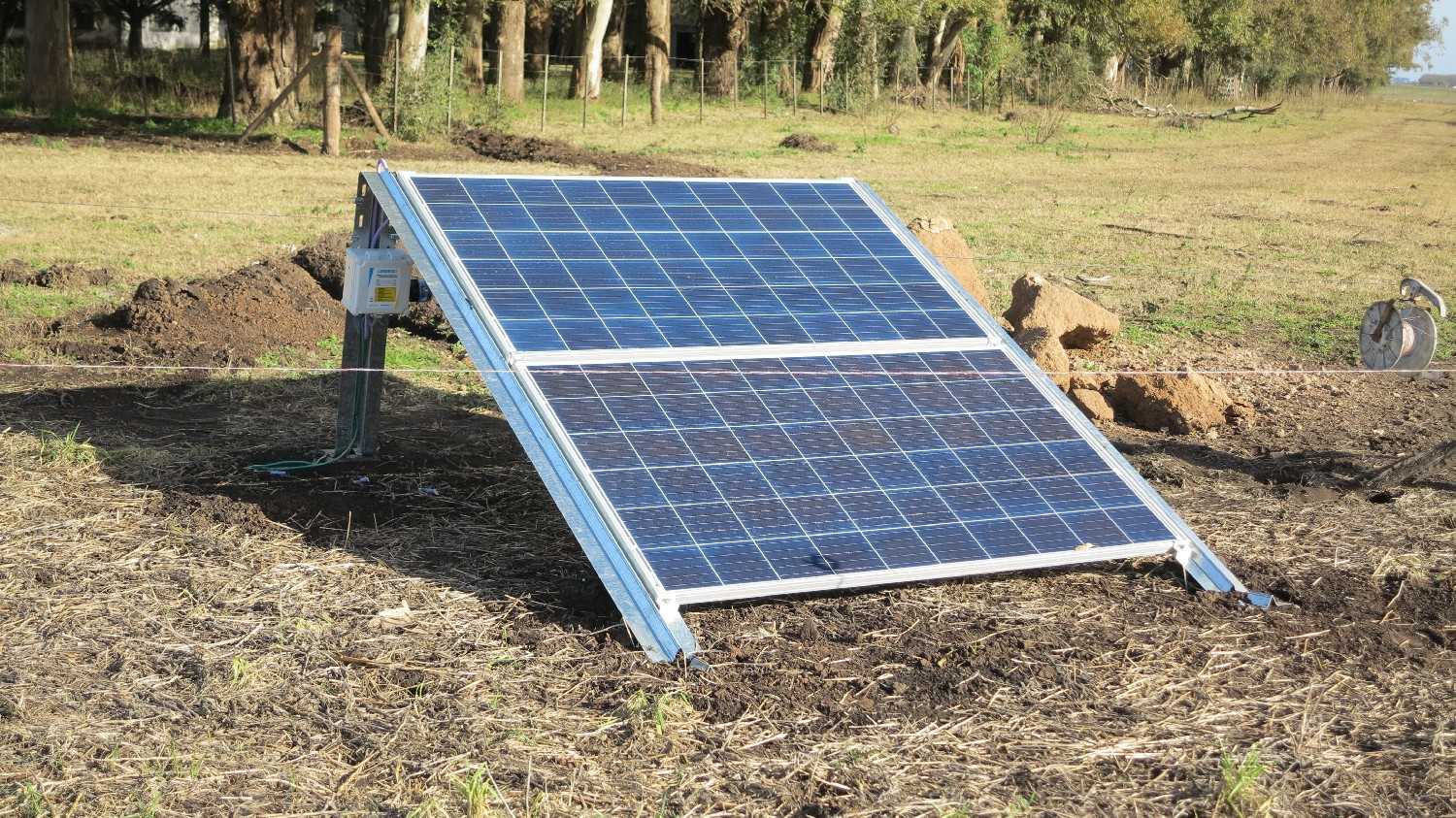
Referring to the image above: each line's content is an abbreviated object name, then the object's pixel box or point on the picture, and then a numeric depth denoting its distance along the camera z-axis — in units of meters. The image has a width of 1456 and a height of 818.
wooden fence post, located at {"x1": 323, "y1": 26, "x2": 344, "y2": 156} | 25.11
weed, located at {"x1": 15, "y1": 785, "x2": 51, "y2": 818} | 4.95
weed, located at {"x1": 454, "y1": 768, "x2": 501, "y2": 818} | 5.11
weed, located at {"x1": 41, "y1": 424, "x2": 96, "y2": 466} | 8.60
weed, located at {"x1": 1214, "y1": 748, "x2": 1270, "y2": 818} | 5.36
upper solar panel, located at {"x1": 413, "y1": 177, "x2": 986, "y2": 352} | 7.78
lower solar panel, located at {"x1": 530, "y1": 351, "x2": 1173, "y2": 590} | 6.63
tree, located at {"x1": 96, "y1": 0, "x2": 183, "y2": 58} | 47.28
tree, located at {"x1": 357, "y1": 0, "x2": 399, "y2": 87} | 34.38
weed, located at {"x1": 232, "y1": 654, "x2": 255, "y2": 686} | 6.02
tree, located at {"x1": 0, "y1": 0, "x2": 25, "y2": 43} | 41.41
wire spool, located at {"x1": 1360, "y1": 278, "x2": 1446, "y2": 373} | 9.46
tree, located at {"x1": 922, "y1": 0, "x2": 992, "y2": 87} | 51.66
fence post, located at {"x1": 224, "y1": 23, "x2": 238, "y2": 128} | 29.47
